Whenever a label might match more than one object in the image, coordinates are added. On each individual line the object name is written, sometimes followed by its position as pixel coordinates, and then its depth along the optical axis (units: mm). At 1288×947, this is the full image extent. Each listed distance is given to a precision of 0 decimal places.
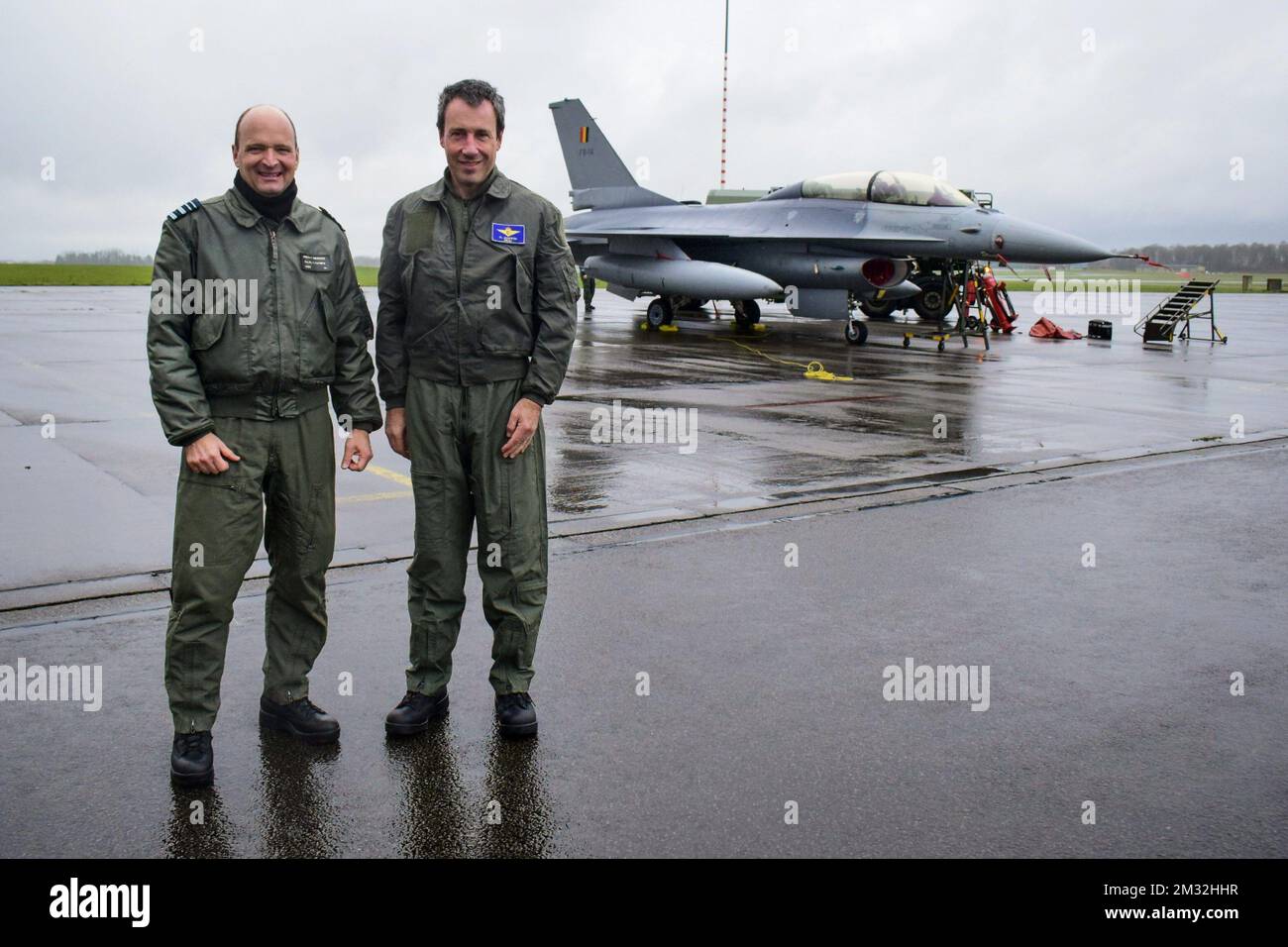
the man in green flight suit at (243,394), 3525
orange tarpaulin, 24391
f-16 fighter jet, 19875
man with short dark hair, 3900
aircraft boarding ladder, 23331
